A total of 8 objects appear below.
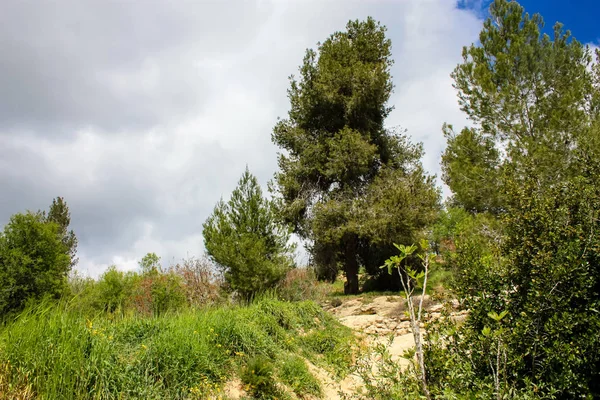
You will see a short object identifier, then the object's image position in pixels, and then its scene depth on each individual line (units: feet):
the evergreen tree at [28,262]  39.65
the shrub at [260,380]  16.39
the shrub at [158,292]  36.05
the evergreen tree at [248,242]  45.09
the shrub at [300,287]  45.98
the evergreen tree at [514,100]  32.96
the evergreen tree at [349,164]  52.39
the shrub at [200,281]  45.55
